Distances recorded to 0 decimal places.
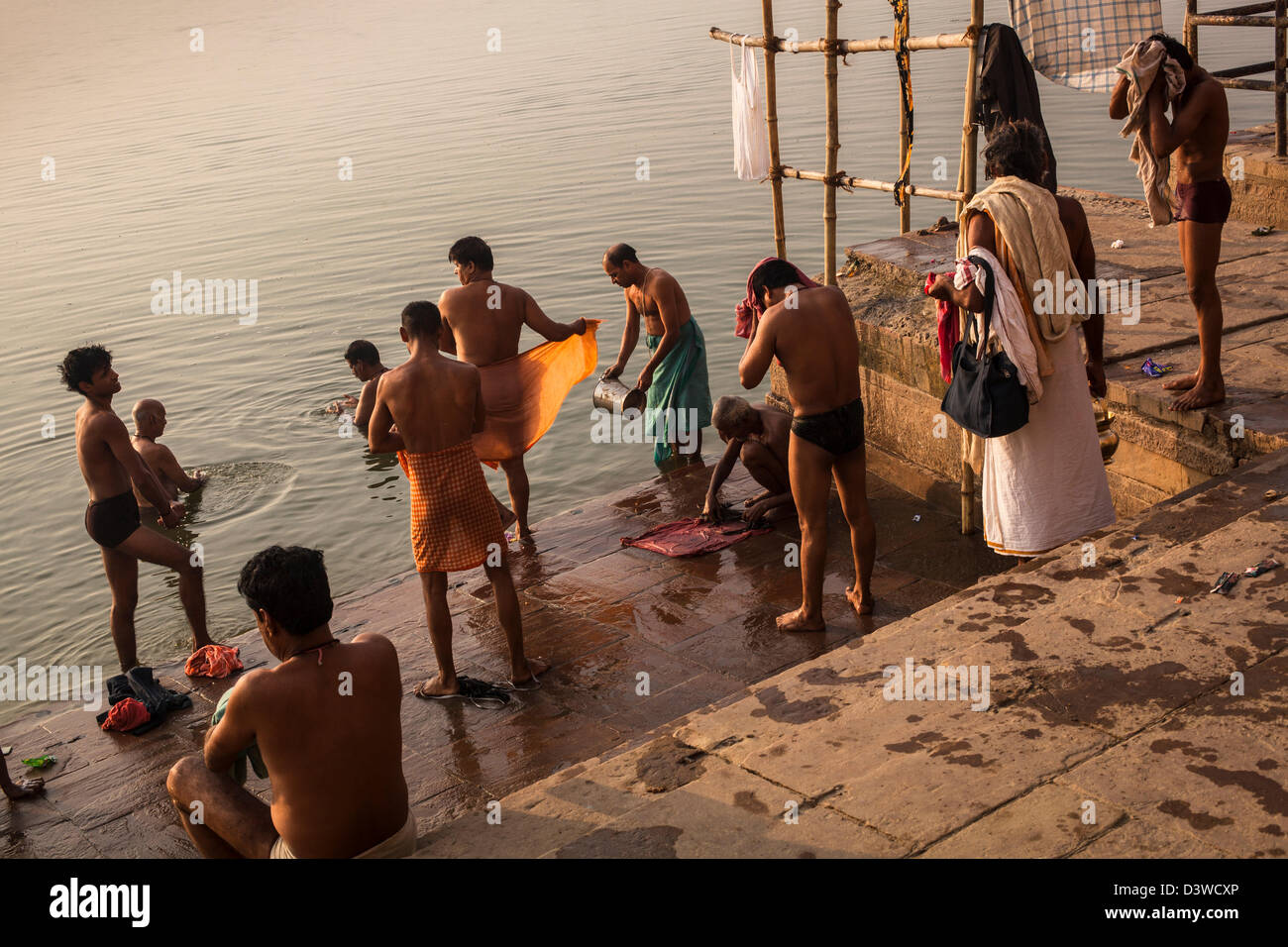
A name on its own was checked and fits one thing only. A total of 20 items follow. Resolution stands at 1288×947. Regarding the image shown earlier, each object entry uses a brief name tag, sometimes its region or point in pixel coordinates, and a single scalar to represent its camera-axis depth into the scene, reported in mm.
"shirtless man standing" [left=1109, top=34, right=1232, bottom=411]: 5266
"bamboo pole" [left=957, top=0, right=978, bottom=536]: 6043
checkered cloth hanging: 6250
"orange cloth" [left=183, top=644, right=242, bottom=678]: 6316
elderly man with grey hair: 6984
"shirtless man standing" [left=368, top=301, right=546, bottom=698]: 5453
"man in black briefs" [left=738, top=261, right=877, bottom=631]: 5445
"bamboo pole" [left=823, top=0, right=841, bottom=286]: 7066
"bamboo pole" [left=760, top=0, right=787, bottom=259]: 7605
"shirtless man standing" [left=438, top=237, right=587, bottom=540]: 7207
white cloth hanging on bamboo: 8914
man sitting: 3391
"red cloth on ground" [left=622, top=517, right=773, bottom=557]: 6945
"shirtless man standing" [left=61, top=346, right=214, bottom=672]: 6062
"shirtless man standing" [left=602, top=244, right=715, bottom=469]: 8203
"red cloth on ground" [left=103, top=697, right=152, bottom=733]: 5770
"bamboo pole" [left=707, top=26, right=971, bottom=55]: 6285
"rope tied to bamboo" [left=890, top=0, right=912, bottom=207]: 6832
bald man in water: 7801
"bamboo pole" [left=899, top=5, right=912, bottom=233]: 7424
